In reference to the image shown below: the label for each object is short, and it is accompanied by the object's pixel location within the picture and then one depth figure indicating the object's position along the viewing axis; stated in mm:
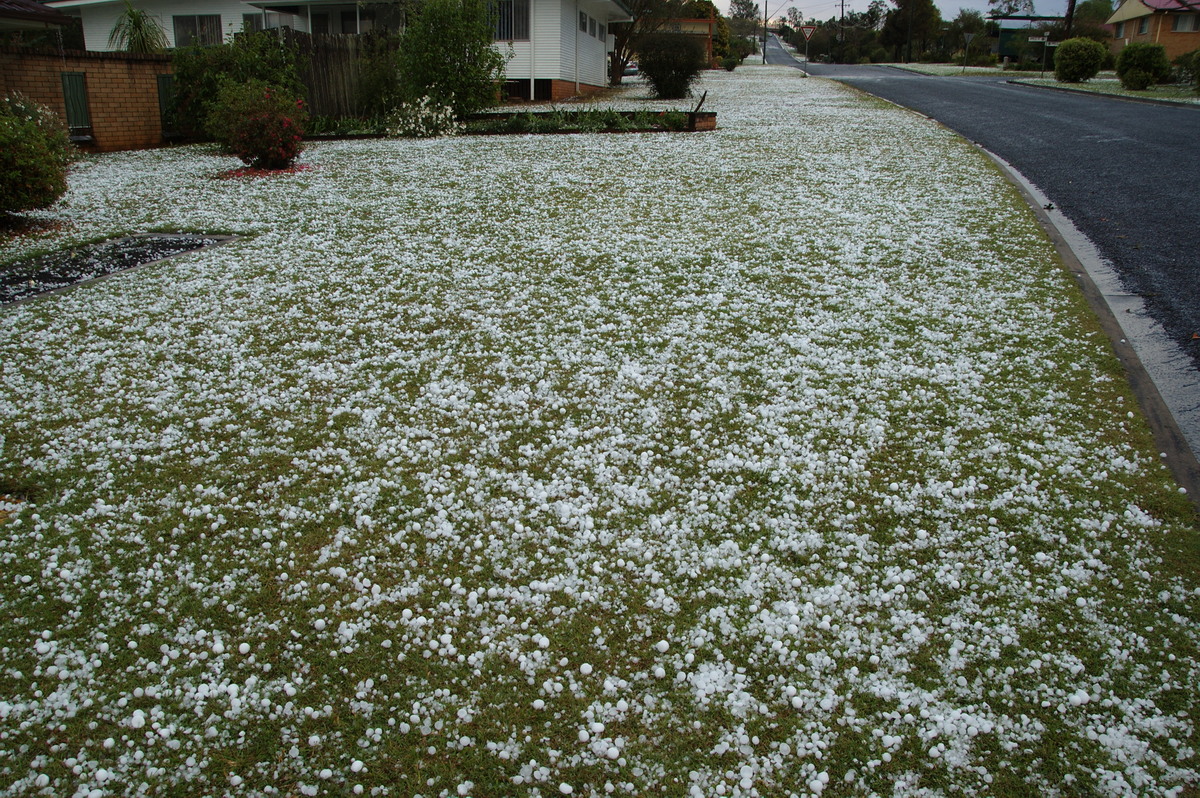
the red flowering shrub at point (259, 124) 9734
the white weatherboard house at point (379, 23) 21047
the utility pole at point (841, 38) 58531
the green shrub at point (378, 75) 15164
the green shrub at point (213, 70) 12820
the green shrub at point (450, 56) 13961
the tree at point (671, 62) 21188
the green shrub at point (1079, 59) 25344
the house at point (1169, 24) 33531
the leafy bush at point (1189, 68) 18406
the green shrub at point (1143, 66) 20328
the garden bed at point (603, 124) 14320
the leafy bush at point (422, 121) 14141
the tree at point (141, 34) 15403
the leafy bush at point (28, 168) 6582
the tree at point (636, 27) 28359
